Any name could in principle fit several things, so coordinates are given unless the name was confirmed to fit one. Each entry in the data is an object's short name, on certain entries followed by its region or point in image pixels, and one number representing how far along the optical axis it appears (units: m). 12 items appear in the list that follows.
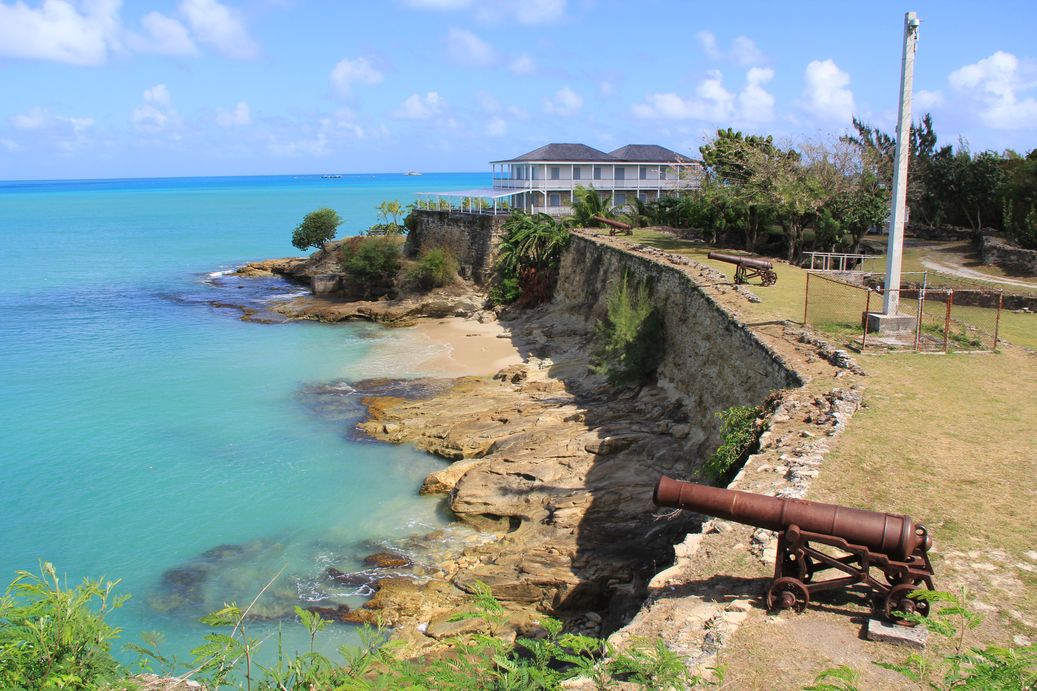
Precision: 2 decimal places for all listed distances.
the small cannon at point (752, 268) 21.78
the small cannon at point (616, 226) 33.99
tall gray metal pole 14.91
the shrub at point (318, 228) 52.16
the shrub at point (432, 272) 38.53
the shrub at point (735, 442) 11.65
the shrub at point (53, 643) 5.80
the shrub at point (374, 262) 41.00
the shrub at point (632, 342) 21.42
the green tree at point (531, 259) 35.06
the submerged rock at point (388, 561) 14.02
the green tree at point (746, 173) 28.17
